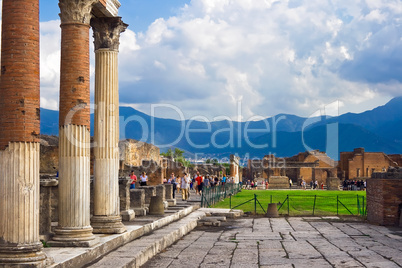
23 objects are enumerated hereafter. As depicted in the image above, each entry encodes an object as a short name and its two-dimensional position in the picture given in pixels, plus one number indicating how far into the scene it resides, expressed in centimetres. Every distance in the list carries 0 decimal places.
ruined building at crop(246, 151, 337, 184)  8044
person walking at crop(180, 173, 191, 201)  2449
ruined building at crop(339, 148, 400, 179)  8475
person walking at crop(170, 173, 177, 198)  2652
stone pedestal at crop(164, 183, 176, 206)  2119
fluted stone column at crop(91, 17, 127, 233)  1170
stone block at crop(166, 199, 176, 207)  2108
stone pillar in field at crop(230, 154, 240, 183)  5275
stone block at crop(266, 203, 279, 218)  2095
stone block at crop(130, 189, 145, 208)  1628
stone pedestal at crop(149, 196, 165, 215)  1650
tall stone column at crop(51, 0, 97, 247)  986
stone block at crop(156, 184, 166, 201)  1941
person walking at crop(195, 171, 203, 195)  2832
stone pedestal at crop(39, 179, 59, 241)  1030
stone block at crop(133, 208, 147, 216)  1620
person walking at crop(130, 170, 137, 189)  2107
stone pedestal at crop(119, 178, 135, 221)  1447
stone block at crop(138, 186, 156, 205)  1841
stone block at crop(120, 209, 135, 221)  1435
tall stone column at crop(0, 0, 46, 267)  758
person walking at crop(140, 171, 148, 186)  2327
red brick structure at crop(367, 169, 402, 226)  1716
